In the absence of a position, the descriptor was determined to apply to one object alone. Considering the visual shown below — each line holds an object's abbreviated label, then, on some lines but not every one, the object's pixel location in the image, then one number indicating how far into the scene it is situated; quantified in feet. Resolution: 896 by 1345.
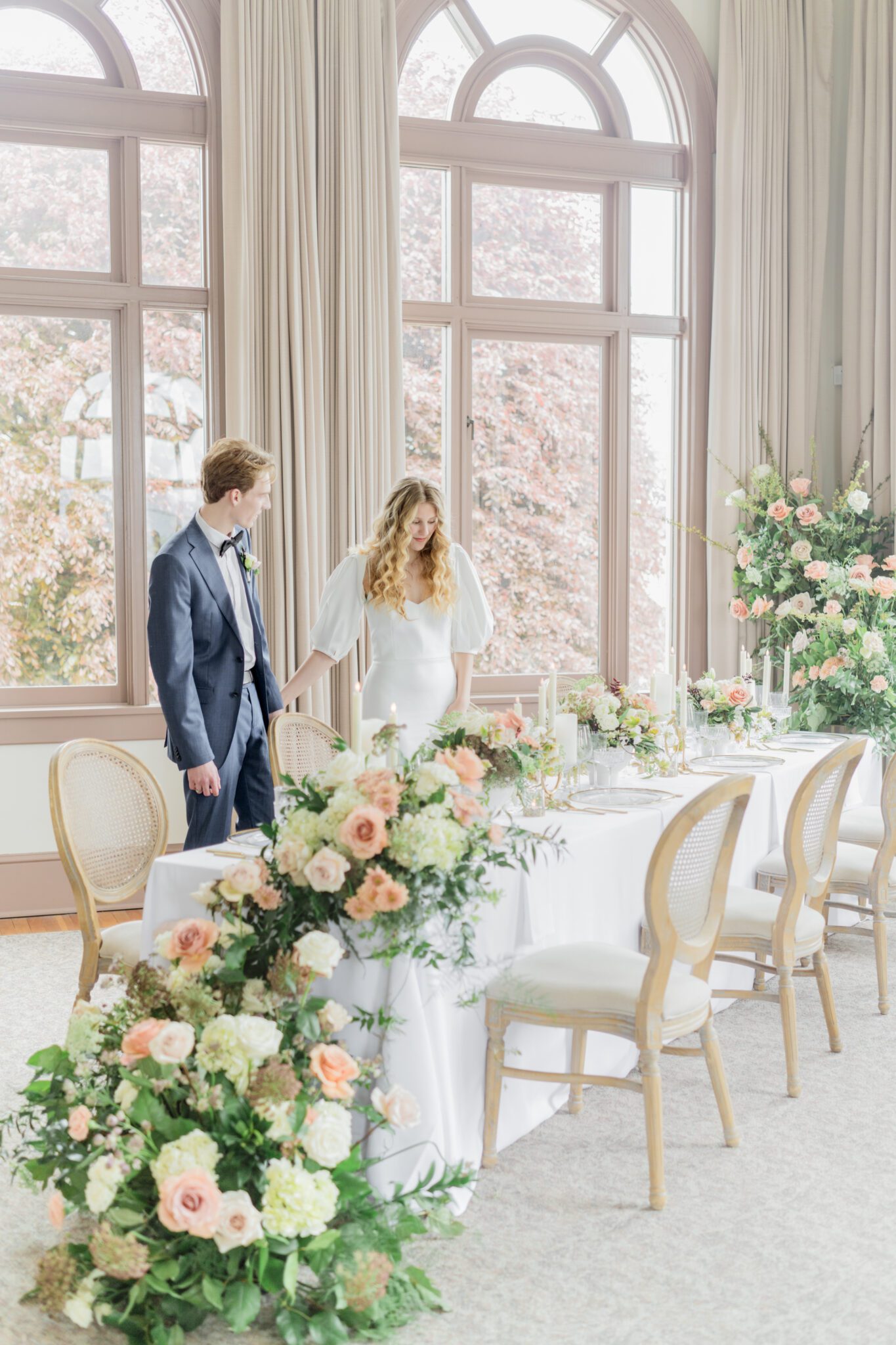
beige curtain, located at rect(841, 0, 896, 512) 21.61
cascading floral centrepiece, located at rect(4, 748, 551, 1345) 7.56
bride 13.83
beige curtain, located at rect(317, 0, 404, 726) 18.85
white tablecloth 8.88
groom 12.27
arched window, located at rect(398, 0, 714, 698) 20.65
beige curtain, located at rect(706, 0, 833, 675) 21.38
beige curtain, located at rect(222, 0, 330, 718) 18.35
